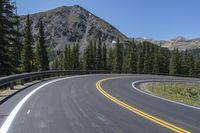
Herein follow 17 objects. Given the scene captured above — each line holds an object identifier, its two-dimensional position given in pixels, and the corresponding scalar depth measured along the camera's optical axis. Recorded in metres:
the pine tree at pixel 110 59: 59.79
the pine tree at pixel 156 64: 49.21
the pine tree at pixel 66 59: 58.52
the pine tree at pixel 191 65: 51.09
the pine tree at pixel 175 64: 49.45
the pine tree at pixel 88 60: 47.15
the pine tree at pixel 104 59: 51.19
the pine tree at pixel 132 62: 49.98
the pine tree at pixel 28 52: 25.93
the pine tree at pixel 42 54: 30.53
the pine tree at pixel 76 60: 58.49
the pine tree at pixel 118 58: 49.21
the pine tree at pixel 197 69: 50.86
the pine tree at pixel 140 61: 50.37
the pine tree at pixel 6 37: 16.48
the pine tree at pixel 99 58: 50.70
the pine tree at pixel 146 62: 49.40
